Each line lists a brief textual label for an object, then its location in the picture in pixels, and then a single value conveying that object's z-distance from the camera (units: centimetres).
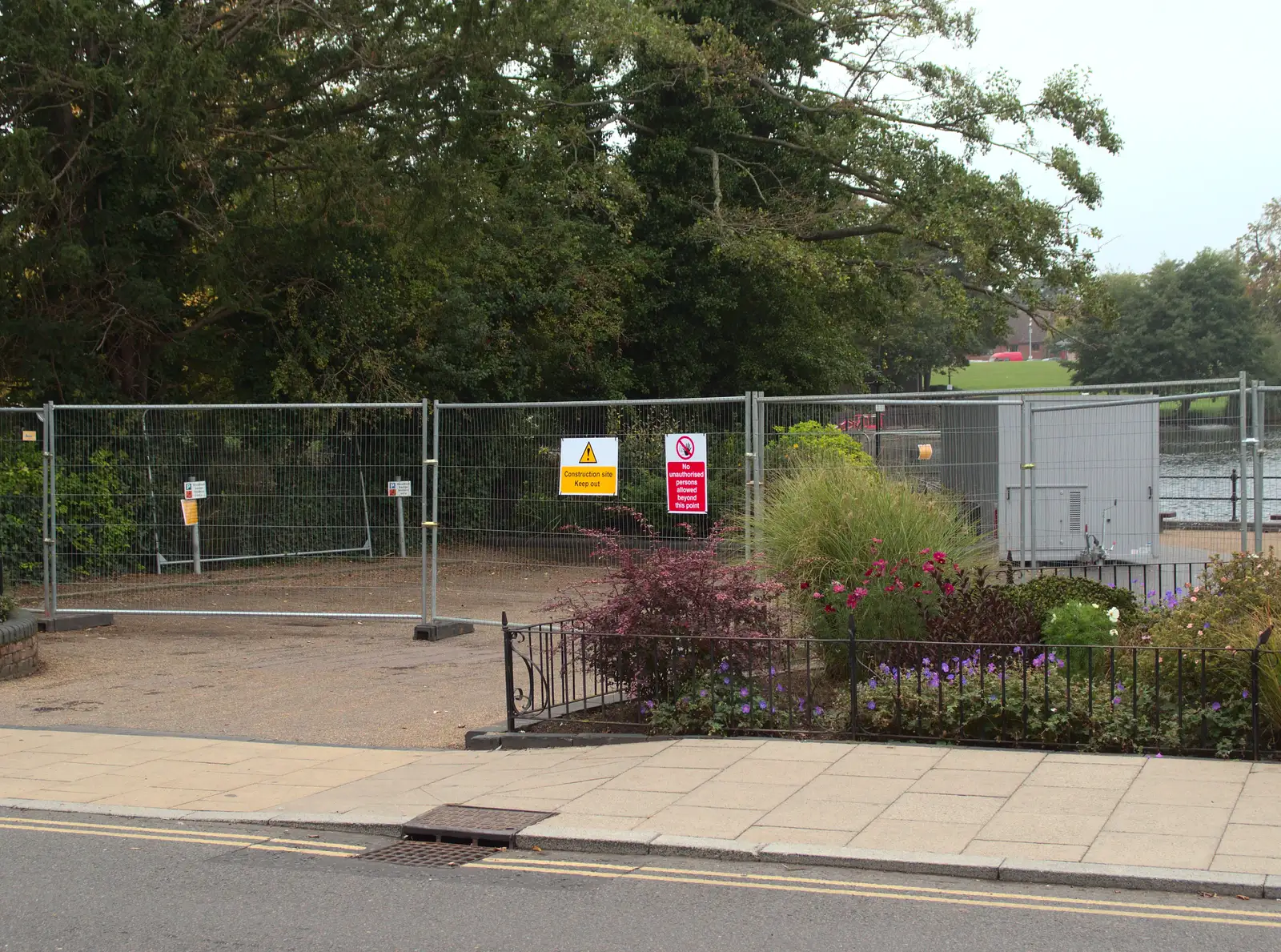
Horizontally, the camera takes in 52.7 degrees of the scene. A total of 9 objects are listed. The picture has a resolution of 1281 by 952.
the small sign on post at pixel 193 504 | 1499
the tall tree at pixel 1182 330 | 5934
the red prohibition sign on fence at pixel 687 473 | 1277
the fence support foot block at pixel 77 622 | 1523
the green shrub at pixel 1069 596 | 998
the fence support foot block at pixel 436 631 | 1427
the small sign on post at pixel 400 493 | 1468
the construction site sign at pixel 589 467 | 1336
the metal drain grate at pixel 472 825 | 682
